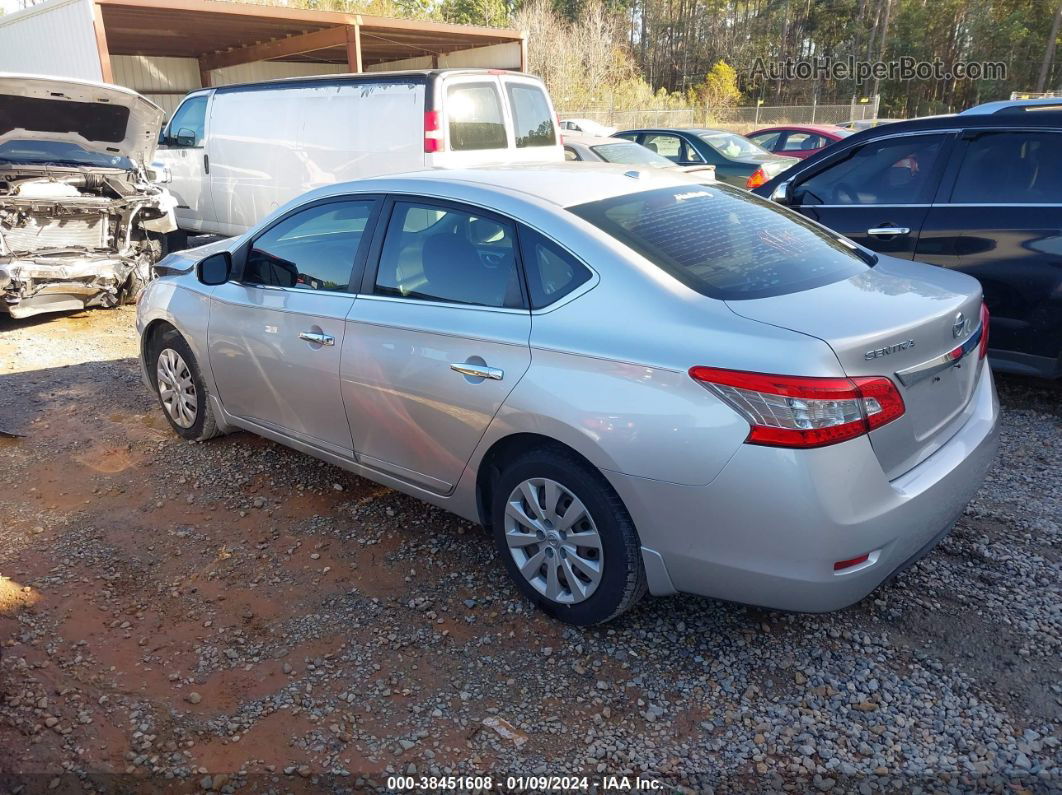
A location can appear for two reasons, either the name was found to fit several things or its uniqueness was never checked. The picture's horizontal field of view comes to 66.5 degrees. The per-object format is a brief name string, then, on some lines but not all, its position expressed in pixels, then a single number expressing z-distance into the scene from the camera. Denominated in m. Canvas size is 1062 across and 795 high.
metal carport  12.17
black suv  4.64
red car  14.85
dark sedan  12.49
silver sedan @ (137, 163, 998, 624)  2.42
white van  7.92
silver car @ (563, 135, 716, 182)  10.91
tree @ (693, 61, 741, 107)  46.14
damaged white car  7.04
